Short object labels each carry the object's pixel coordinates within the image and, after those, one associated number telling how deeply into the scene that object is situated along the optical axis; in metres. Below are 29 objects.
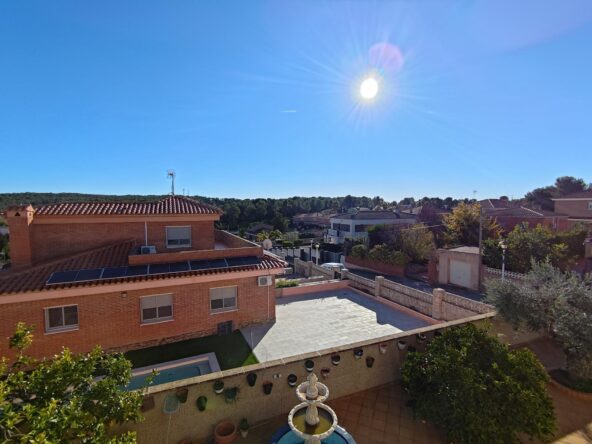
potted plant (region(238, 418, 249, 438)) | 6.78
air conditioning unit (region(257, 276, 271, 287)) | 14.53
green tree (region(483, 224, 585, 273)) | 20.86
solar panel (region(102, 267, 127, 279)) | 12.12
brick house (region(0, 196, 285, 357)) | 11.35
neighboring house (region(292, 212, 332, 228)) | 75.81
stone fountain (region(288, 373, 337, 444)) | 5.39
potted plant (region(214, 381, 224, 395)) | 6.61
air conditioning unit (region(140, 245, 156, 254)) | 14.96
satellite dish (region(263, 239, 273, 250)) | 27.49
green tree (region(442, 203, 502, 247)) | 30.46
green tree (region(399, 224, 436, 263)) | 29.45
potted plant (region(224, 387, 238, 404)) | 6.70
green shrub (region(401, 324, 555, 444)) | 6.09
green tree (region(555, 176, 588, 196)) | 67.88
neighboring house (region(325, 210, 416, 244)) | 48.59
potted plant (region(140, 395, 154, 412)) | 6.03
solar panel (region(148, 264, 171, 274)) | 12.93
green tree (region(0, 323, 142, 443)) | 3.68
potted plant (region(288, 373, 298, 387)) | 7.36
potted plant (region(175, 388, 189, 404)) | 6.29
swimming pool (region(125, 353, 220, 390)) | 10.45
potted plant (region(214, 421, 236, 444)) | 6.50
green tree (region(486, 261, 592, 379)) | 8.09
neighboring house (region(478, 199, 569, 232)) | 36.31
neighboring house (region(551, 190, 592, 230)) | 37.72
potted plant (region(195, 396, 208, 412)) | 6.47
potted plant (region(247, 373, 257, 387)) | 6.89
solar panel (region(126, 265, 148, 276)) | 12.56
